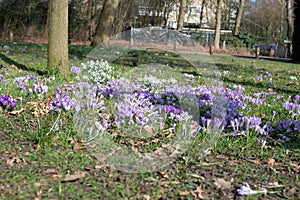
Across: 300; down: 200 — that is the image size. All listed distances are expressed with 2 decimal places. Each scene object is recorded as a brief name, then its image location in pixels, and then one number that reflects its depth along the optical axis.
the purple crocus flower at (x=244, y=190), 2.35
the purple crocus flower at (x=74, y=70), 6.77
